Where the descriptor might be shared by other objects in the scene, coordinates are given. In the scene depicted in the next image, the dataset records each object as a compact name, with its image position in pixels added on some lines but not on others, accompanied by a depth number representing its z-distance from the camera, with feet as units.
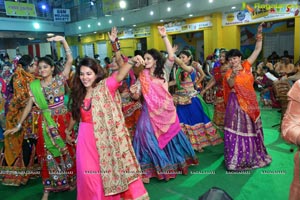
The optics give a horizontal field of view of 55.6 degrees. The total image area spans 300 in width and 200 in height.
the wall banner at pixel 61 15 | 50.88
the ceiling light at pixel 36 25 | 49.85
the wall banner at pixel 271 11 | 29.12
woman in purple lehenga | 11.31
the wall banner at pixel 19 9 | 39.89
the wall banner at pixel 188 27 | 37.53
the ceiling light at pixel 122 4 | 42.51
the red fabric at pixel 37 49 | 37.55
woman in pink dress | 6.90
